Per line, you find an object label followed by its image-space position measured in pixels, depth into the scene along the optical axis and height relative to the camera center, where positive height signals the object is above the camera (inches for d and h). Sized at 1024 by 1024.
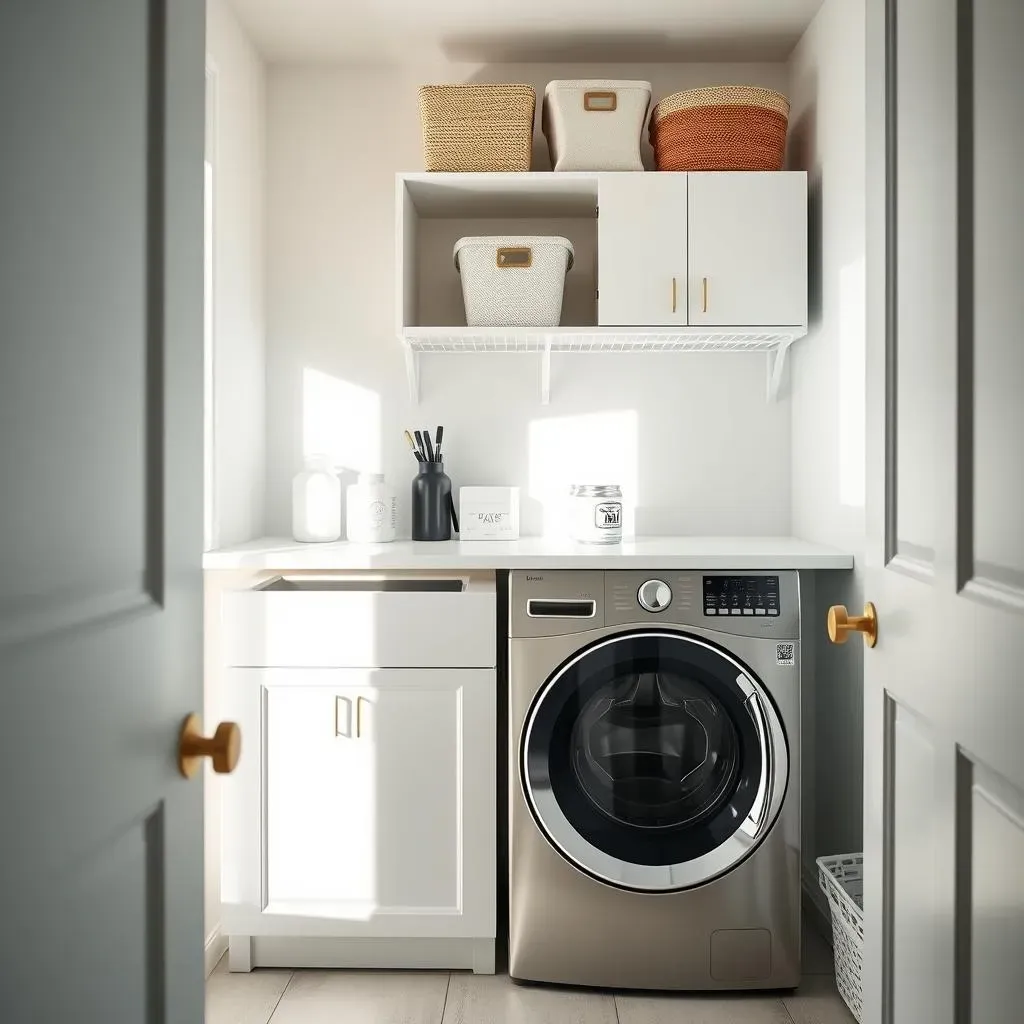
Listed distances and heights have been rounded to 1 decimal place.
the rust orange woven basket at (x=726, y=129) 89.3 +39.8
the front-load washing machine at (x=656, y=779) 76.2 -25.9
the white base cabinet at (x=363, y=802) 76.8 -28.0
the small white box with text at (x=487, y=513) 95.0 -1.7
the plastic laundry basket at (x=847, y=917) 70.5 -36.3
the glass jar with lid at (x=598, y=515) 89.6 -1.9
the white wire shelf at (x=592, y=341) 90.5 +17.7
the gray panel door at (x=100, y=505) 20.5 -0.2
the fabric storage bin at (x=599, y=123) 90.0 +40.6
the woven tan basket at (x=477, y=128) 89.4 +40.0
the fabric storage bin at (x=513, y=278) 90.4 +23.9
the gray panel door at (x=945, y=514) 30.3 -0.7
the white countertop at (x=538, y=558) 77.0 -5.7
